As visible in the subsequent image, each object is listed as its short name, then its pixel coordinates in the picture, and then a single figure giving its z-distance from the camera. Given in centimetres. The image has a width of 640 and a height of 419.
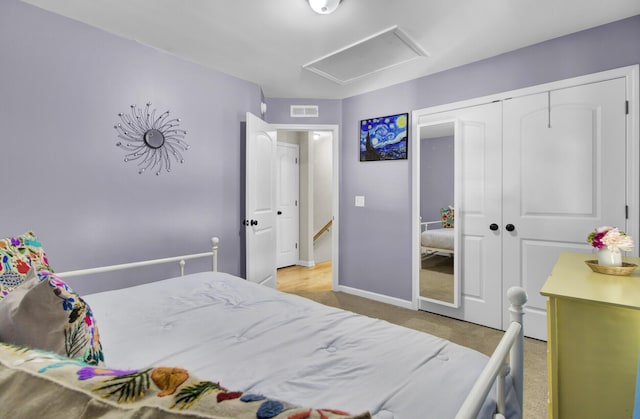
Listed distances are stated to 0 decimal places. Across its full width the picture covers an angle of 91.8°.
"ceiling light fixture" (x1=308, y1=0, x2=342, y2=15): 191
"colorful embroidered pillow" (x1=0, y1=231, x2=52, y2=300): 115
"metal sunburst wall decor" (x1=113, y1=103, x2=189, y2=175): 246
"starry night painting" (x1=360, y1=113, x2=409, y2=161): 334
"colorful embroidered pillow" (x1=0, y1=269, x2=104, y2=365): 69
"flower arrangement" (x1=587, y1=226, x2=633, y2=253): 155
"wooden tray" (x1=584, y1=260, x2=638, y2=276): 149
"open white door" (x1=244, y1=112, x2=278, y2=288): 308
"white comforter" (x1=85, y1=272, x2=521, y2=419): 88
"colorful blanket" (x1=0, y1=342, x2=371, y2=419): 39
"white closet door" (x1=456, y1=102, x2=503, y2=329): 274
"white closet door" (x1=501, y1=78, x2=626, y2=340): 224
